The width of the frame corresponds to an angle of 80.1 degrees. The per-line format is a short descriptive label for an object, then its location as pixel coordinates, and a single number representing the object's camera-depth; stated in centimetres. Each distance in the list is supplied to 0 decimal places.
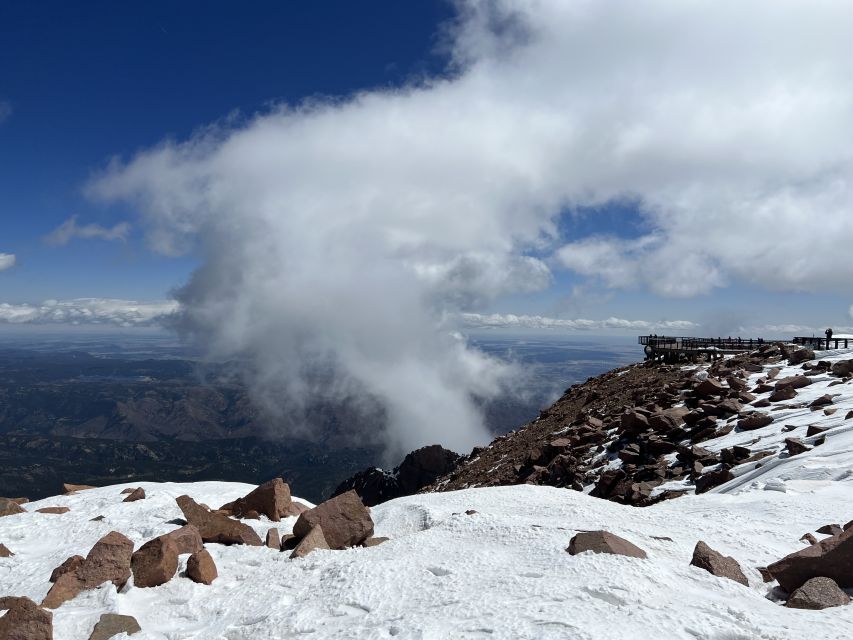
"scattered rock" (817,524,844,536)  916
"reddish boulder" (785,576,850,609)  618
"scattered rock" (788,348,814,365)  2841
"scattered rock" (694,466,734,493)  1495
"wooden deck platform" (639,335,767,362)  4038
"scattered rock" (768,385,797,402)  2152
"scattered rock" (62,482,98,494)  1467
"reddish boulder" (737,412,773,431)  1898
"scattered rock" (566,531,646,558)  724
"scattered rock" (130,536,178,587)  782
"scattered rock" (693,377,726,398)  2400
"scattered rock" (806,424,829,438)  1600
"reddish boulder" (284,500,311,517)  1207
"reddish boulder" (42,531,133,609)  751
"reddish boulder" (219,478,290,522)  1154
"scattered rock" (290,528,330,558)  868
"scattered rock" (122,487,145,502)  1209
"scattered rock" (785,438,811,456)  1478
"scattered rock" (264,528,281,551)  958
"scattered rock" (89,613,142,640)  659
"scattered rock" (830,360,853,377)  2292
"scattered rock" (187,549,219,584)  793
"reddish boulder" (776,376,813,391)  2252
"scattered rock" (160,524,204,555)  841
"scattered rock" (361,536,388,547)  983
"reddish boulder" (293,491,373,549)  965
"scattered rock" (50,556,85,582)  784
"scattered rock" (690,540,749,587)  712
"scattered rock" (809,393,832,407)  1909
